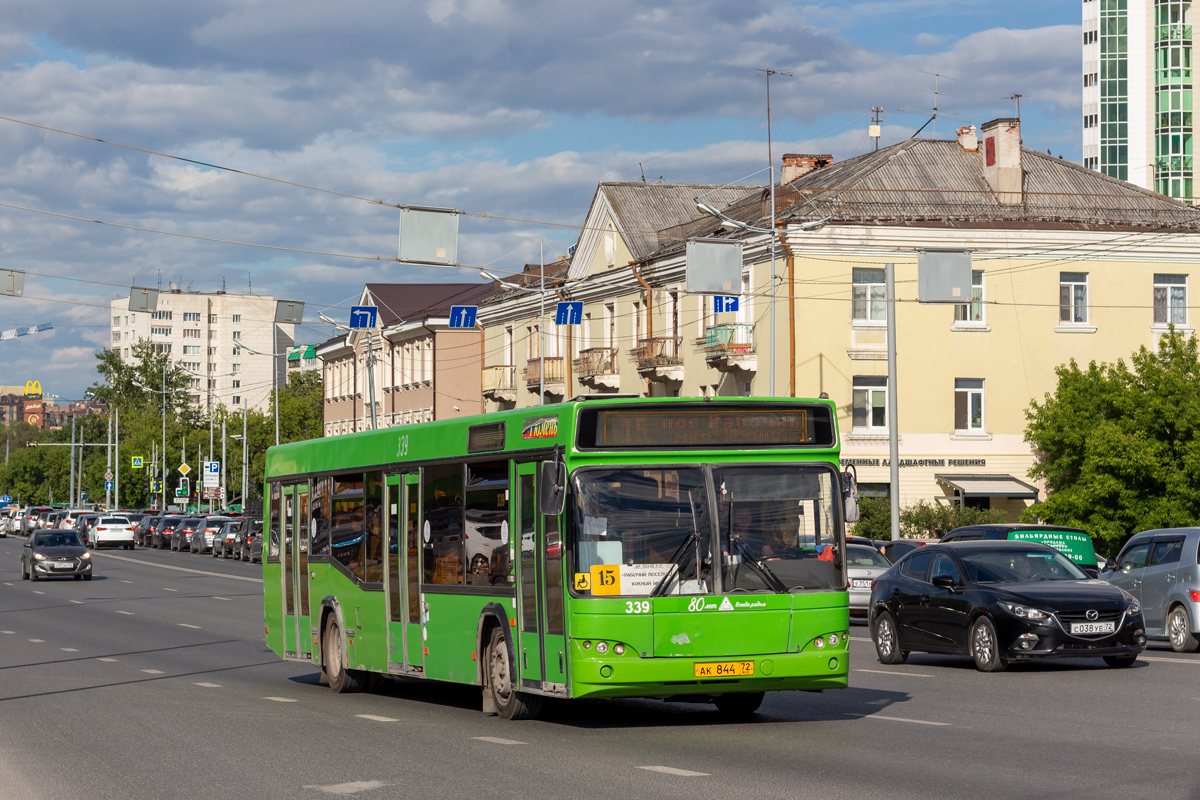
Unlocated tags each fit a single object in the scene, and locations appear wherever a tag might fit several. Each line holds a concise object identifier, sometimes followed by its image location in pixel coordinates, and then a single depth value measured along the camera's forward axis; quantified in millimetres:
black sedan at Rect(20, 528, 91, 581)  46906
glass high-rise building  113312
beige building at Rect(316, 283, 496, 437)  76875
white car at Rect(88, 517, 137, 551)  76812
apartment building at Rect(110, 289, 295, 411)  196738
